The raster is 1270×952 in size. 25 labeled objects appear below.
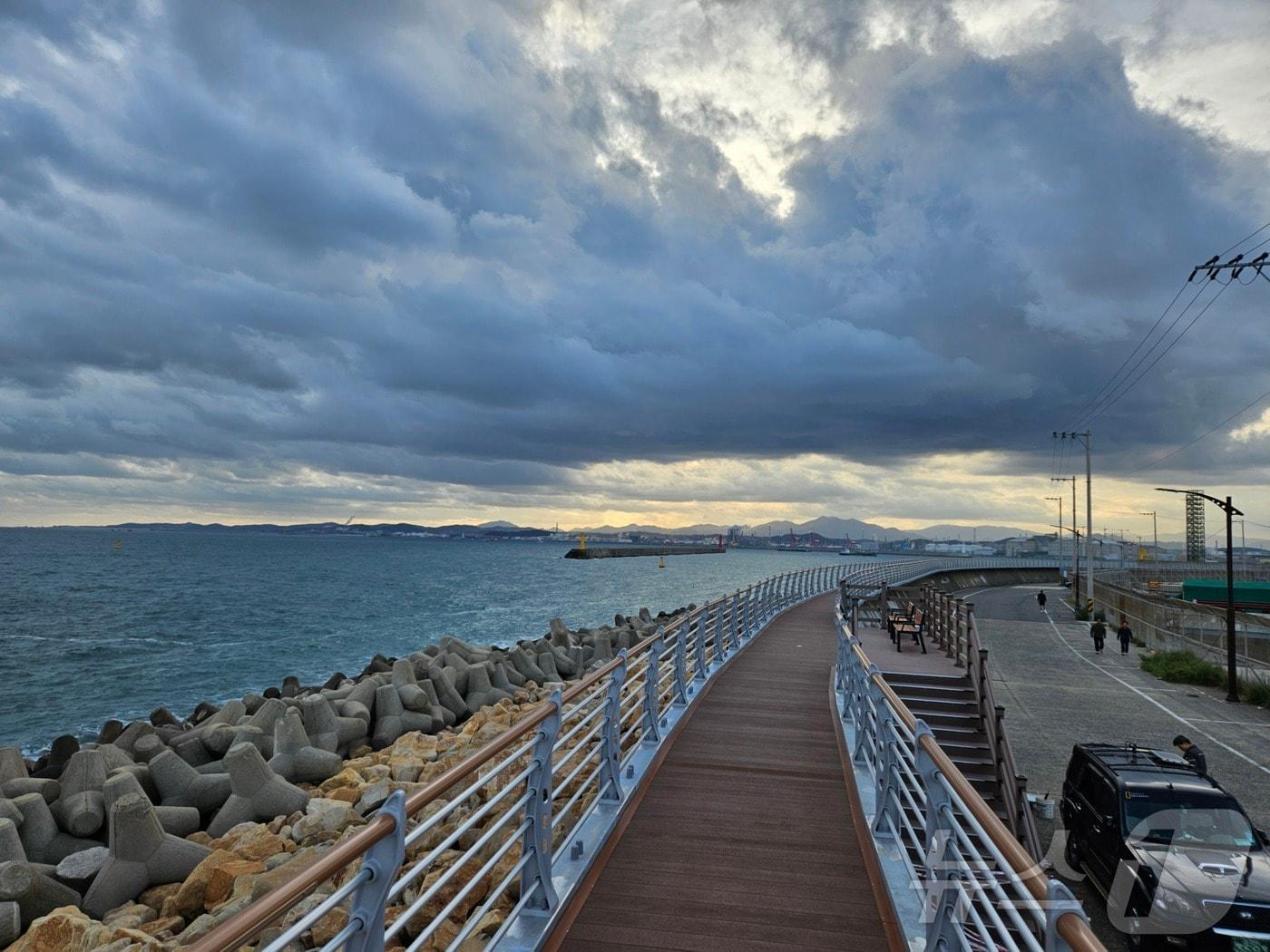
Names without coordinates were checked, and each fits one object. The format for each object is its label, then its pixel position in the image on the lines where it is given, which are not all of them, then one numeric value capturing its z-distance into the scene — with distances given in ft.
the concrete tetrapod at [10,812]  30.19
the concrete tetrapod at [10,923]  23.24
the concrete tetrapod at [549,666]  66.59
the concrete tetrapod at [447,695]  51.98
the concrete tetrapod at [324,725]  41.39
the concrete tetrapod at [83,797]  31.78
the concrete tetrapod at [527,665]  65.46
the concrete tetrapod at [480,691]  53.83
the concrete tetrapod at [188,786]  34.27
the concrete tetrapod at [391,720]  44.91
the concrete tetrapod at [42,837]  29.96
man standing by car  32.68
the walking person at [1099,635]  99.60
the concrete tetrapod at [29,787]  34.83
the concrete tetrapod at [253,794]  31.78
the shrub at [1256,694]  69.77
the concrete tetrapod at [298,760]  37.22
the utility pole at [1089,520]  142.31
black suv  23.45
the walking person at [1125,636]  99.16
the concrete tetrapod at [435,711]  47.83
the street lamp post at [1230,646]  71.82
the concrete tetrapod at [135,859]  25.53
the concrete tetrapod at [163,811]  30.99
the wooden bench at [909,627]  57.09
